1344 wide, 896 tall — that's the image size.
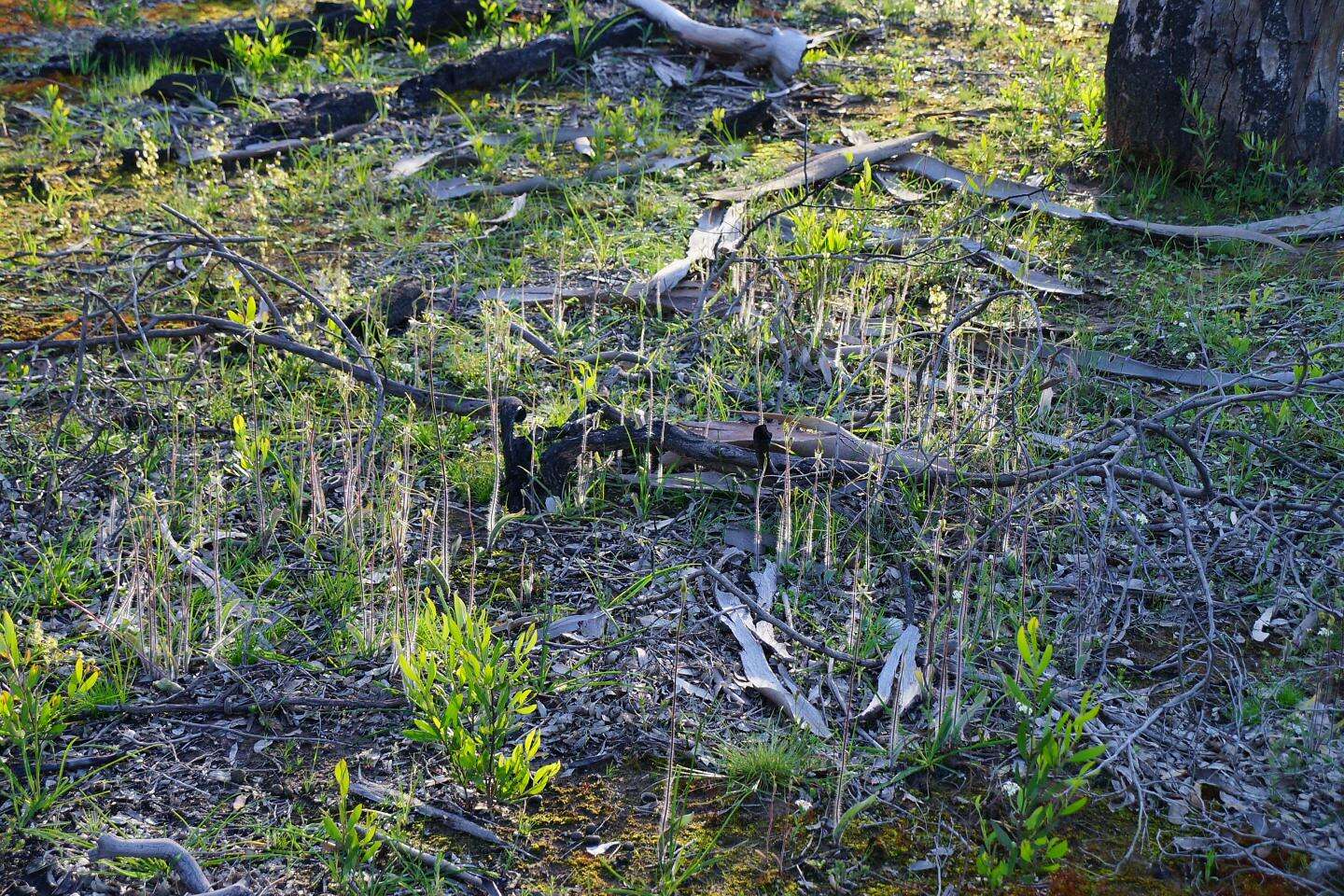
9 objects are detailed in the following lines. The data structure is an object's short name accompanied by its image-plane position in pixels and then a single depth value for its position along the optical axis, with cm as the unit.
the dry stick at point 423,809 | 270
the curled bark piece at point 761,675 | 301
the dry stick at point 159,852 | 251
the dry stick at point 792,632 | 312
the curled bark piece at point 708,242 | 510
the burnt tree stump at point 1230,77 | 548
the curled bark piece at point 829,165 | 588
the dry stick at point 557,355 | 450
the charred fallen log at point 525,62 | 748
